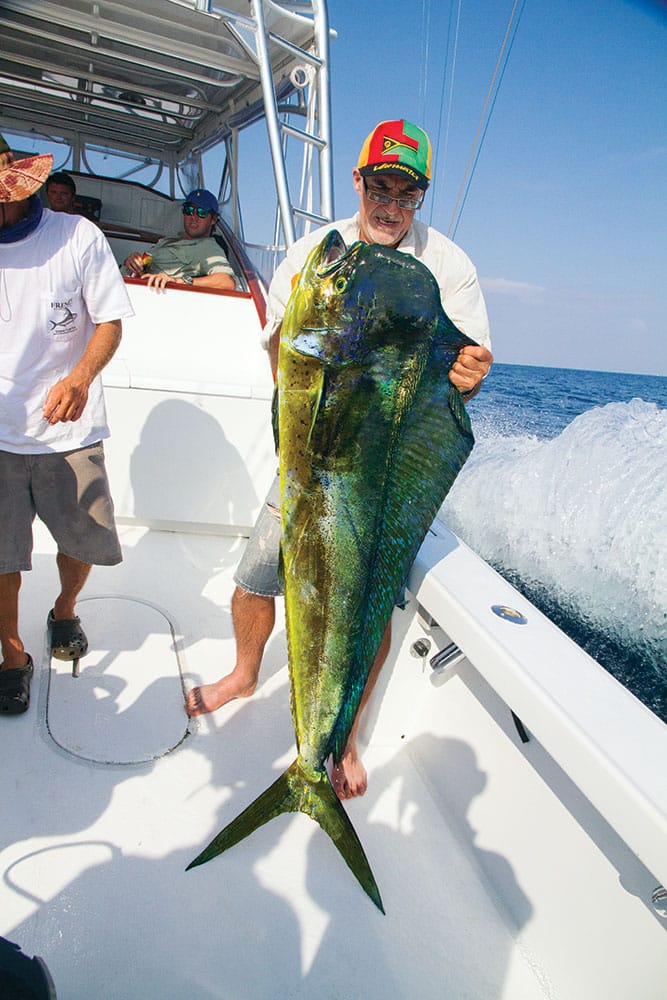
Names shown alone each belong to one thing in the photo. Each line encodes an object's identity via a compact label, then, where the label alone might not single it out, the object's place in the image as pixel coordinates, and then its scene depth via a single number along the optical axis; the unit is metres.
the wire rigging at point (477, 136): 2.63
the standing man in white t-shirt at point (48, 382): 1.93
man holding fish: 1.68
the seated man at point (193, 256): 4.55
